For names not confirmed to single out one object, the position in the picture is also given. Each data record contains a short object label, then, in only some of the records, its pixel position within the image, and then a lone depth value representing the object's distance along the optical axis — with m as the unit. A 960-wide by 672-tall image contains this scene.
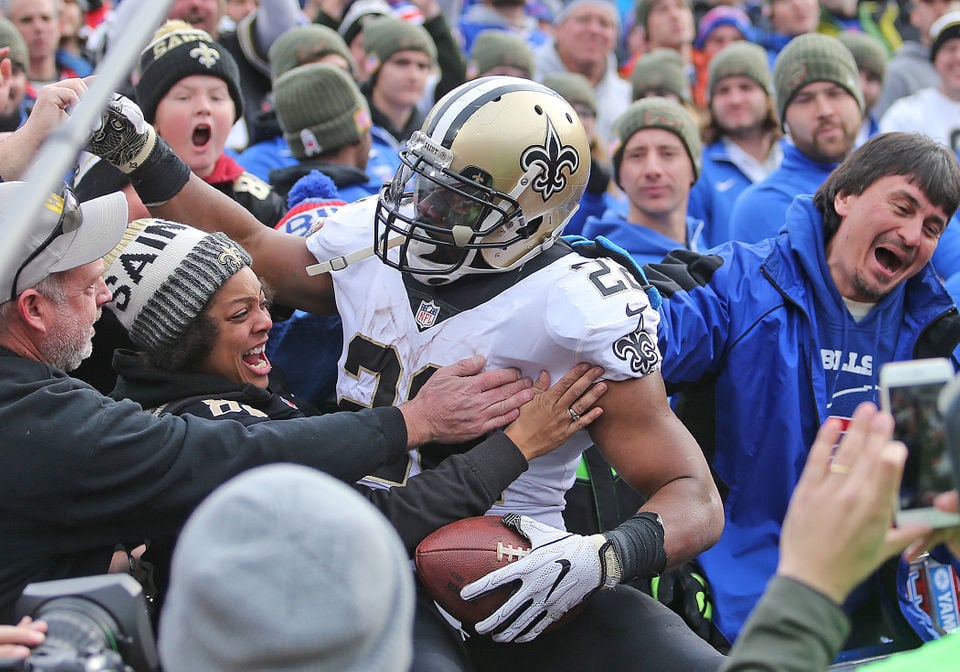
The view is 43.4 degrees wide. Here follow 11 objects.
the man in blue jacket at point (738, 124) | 6.41
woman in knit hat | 2.84
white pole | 1.59
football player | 2.83
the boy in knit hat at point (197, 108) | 4.59
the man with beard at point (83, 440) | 2.47
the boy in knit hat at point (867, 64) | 7.61
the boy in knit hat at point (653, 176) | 5.20
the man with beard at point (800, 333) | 3.62
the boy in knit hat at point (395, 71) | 6.70
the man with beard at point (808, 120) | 5.24
